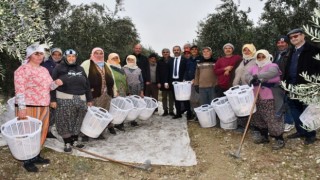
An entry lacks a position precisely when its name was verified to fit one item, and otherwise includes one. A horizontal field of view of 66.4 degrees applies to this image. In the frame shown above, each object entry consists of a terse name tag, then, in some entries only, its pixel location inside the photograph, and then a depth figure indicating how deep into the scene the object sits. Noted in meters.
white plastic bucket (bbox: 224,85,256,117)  4.73
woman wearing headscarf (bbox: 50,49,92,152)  4.42
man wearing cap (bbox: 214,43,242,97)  5.57
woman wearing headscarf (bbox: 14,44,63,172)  3.78
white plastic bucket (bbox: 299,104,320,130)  4.39
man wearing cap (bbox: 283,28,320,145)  4.42
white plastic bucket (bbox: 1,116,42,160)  3.57
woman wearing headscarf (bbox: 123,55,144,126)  6.17
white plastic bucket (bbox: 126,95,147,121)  5.72
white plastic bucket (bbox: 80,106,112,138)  4.62
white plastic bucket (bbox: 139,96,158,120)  5.91
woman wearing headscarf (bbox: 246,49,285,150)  4.66
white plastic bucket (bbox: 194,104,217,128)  5.75
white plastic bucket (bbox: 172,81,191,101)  6.18
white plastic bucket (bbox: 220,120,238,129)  5.70
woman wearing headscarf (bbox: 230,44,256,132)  5.14
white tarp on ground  4.49
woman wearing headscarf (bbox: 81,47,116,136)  5.04
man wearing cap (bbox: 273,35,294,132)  5.22
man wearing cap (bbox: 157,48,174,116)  6.67
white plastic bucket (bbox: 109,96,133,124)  5.27
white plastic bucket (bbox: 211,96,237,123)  5.27
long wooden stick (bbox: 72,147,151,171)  4.14
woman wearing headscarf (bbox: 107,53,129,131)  5.75
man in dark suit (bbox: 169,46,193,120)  6.54
